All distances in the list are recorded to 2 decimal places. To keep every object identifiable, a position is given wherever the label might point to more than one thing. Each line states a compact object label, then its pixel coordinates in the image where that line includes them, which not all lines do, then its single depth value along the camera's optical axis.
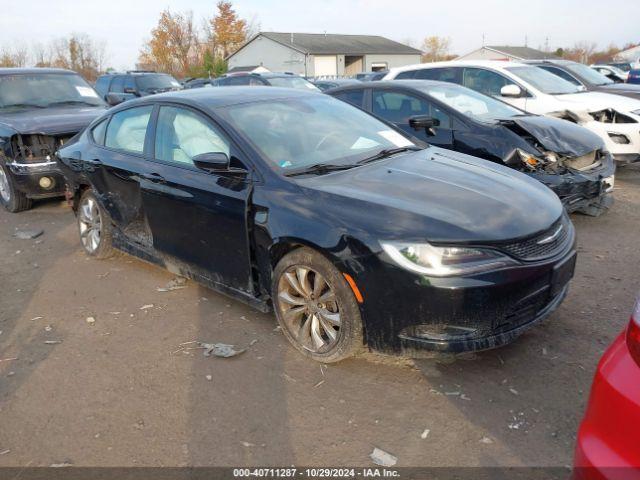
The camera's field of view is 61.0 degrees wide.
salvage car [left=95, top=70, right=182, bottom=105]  16.77
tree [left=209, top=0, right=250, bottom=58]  56.69
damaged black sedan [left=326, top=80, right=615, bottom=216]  5.68
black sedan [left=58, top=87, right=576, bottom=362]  2.96
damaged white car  7.97
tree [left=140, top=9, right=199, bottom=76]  48.47
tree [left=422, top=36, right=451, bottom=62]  88.31
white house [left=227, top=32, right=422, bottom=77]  48.41
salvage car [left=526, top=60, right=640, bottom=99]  10.03
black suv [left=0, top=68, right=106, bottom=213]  7.14
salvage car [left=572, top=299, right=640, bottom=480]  1.64
